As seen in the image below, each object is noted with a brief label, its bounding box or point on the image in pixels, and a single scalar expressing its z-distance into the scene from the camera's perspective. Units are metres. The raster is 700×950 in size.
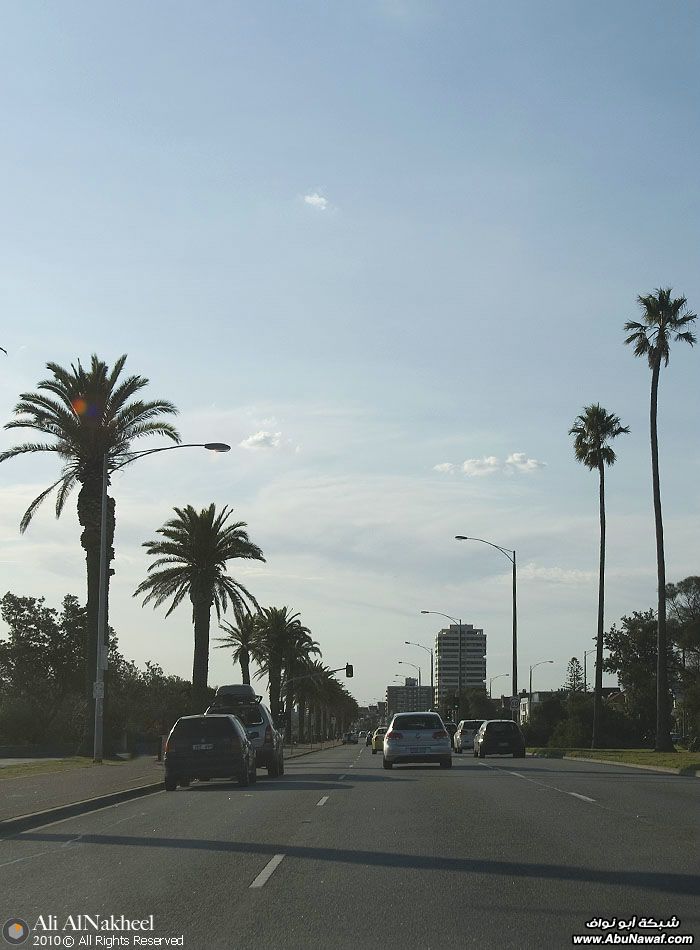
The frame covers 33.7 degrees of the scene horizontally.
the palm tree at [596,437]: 60.34
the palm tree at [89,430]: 40.69
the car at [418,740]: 32.41
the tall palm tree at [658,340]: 47.69
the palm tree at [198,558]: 51.16
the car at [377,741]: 59.07
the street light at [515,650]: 60.88
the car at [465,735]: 54.10
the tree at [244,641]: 77.06
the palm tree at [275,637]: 80.31
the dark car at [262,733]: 30.00
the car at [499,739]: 43.34
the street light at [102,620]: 34.88
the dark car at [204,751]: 24.52
